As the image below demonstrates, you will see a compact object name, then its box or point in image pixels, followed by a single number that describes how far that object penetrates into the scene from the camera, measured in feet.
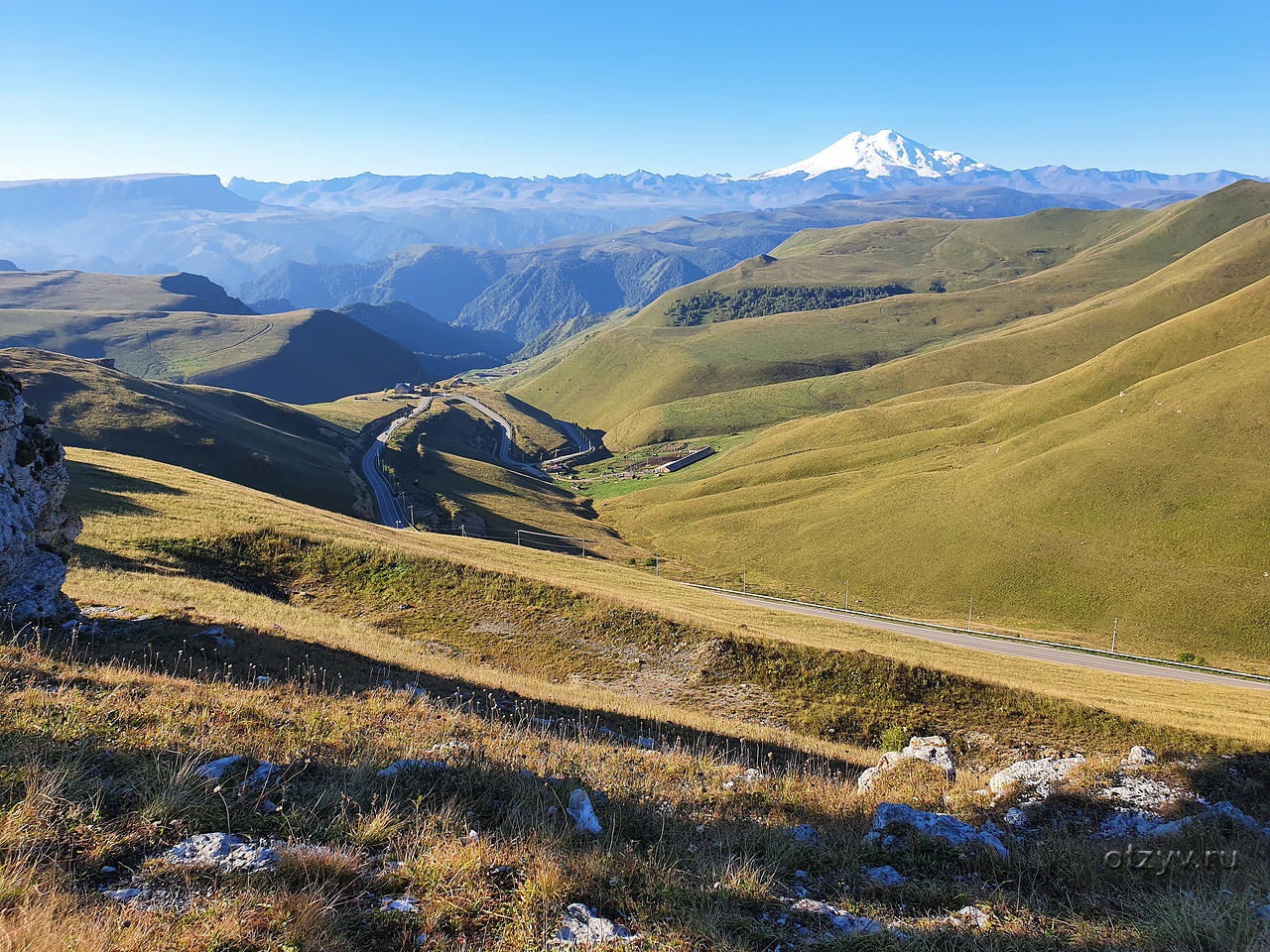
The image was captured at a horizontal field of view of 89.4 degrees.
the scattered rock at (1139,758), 52.03
